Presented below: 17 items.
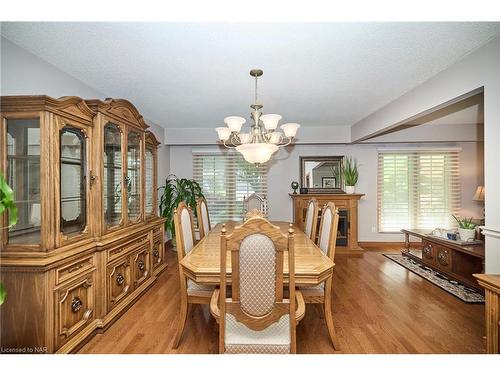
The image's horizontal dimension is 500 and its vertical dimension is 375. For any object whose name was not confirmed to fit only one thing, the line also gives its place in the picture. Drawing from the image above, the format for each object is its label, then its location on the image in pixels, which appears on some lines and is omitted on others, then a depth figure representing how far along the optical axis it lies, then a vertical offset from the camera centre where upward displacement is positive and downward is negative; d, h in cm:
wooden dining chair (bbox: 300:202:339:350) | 196 -80
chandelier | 234 +52
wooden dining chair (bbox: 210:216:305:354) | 139 -61
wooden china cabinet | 170 -29
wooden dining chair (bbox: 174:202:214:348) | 200 -84
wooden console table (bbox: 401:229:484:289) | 316 -100
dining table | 173 -57
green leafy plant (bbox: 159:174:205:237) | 467 -20
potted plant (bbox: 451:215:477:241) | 339 -62
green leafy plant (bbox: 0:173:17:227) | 104 -5
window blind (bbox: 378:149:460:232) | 523 -9
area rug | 286 -126
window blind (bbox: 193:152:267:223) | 539 +10
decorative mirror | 532 +25
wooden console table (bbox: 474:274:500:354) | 151 -76
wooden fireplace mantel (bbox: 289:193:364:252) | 491 -58
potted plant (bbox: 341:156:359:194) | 503 +14
